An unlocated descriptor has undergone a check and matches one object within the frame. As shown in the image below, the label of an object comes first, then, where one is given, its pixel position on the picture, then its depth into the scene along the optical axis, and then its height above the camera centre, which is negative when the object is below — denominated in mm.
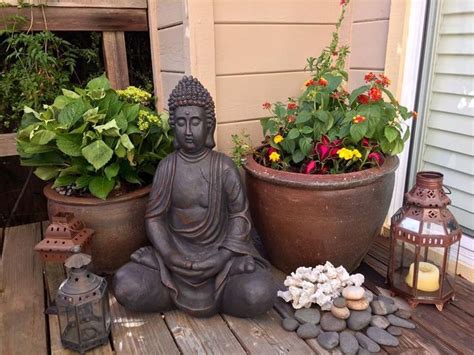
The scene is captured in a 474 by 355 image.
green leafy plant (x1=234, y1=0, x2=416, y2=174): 1886 -319
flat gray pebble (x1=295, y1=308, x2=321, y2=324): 1702 -1014
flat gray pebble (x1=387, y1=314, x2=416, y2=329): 1694 -1035
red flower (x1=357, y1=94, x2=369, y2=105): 1975 -184
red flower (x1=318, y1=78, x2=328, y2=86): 2039 -108
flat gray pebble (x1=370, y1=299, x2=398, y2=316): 1740 -1007
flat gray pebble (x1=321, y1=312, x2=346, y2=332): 1650 -1013
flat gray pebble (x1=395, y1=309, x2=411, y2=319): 1750 -1034
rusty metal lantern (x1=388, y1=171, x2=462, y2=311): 1733 -718
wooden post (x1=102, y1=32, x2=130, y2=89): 2644 +11
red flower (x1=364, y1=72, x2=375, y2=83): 1961 -83
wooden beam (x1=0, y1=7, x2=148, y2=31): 2422 +249
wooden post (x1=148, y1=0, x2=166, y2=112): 2607 +63
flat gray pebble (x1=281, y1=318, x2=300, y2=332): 1680 -1032
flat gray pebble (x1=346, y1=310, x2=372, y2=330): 1658 -1001
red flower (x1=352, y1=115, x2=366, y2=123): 1849 -257
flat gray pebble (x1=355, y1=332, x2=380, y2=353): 1561 -1037
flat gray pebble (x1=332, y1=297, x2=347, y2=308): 1702 -959
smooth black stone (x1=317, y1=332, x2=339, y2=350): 1578 -1033
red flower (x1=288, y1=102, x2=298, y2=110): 2088 -225
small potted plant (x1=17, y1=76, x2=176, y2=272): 1917 -452
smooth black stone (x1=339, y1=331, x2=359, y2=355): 1549 -1031
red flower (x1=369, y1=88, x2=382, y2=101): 1872 -153
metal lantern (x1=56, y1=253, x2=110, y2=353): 1494 -899
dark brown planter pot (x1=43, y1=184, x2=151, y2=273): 1955 -732
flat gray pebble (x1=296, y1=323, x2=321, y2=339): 1635 -1030
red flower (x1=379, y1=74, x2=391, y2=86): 1967 -102
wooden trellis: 2439 +234
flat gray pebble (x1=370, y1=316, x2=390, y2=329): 1680 -1026
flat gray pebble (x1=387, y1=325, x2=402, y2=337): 1650 -1040
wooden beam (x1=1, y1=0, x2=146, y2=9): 2421 +335
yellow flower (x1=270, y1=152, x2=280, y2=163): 1973 -440
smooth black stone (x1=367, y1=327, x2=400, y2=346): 1596 -1034
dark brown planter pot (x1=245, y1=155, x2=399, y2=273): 1839 -664
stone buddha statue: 1706 -741
